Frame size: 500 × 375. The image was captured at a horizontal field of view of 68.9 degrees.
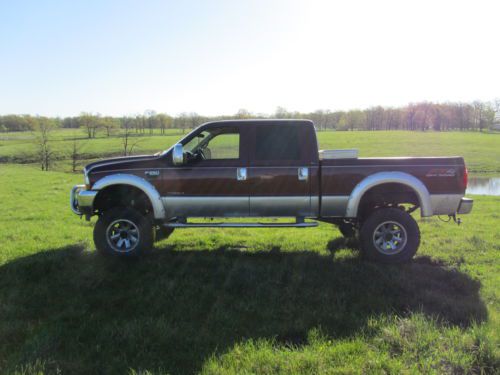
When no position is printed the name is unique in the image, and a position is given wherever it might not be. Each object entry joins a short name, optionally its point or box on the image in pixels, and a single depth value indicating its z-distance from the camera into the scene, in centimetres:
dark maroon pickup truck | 527
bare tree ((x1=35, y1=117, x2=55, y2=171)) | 3903
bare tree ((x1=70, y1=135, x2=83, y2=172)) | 3801
